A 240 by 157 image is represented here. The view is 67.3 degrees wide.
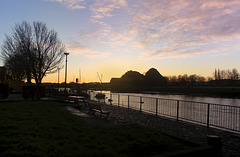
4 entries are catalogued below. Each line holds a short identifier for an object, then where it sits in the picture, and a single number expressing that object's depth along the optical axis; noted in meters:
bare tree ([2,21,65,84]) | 36.84
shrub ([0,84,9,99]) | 23.40
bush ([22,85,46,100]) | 22.28
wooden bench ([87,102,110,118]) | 11.31
